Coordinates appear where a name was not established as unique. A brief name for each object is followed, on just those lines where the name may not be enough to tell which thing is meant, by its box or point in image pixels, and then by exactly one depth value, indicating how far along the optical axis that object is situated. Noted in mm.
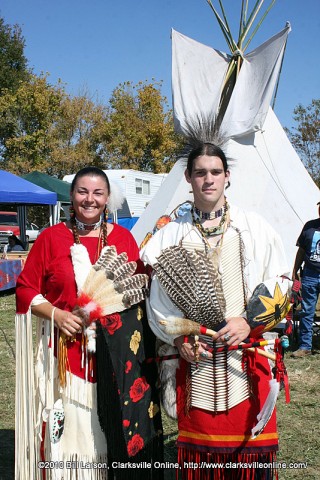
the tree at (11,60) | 29781
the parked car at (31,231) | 22531
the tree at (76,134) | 25141
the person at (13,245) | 11003
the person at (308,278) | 5219
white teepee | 6629
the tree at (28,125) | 23703
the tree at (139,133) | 27047
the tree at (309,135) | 24156
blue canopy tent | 10266
